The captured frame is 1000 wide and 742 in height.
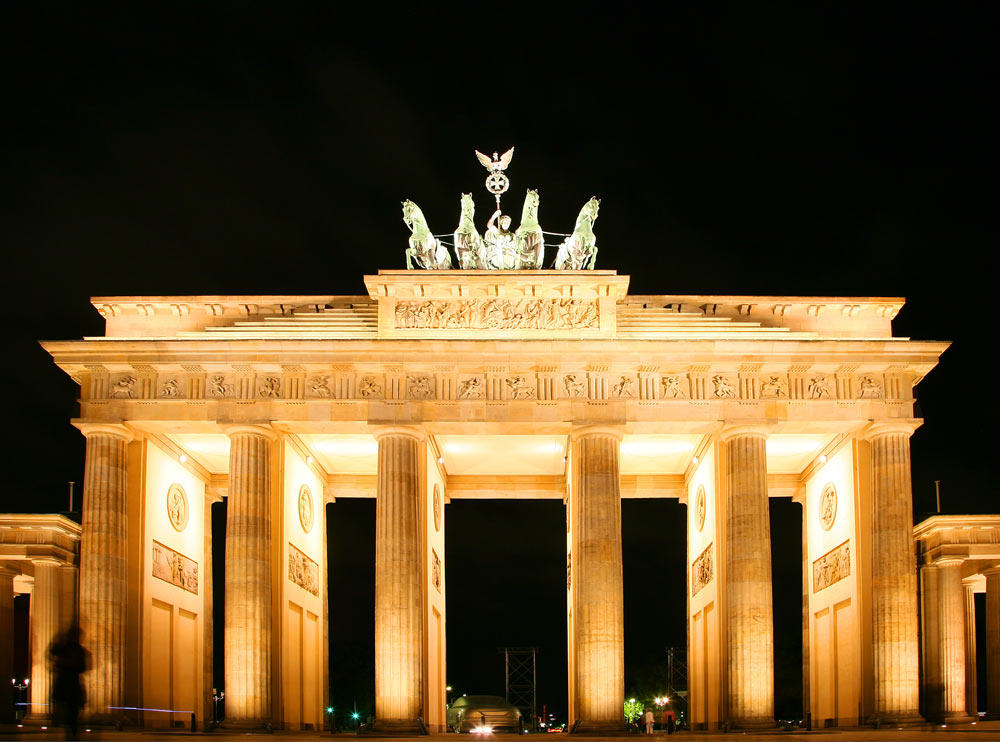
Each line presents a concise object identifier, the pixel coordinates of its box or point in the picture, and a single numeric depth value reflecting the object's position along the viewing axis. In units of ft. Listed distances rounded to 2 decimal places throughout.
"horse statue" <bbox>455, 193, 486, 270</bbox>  132.67
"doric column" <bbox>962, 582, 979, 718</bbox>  145.69
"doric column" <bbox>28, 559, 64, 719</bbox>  131.03
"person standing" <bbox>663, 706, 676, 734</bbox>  154.27
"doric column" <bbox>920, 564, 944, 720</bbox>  132.57
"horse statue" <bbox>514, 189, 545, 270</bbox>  132.57
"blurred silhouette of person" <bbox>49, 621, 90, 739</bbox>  65.57
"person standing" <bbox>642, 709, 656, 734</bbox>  141.79
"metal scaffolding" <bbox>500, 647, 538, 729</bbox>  253.85
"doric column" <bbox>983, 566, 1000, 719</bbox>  143.64
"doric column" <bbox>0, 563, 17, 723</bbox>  138.92
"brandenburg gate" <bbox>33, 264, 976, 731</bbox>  122.42
